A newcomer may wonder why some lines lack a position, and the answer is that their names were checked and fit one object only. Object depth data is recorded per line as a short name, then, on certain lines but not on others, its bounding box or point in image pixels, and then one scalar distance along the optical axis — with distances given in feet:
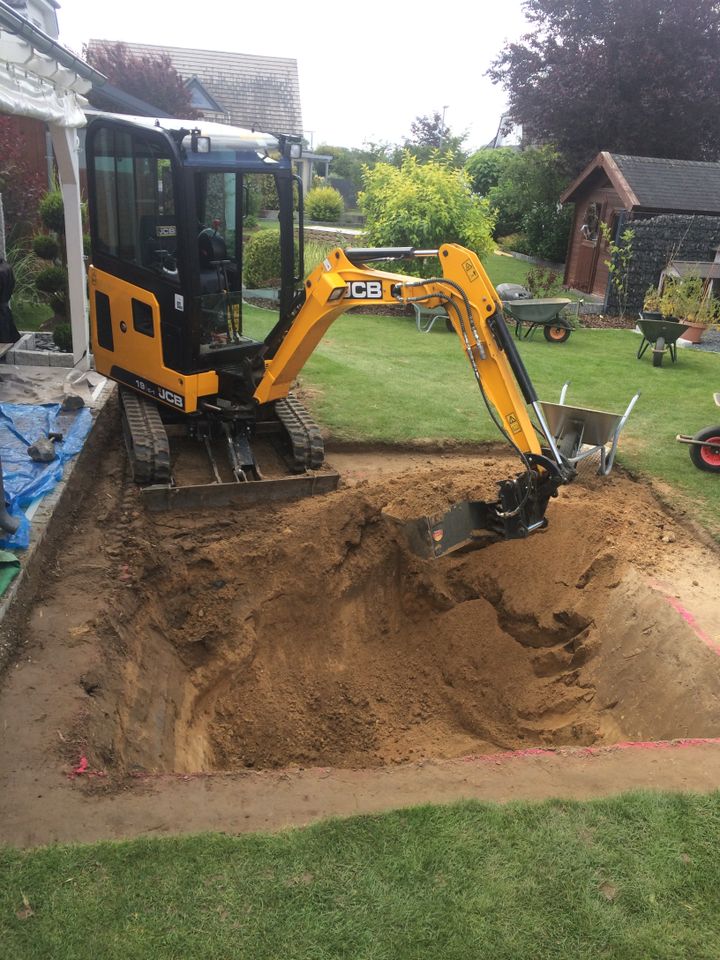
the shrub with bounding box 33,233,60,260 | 42.14
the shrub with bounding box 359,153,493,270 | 52.60
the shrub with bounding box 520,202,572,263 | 81.66
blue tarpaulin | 19.98
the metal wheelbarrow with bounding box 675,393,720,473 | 26.48
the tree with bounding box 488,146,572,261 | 82.07
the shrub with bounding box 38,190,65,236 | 40.63
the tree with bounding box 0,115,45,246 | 47.06
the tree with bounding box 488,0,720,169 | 77.05
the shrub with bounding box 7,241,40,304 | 42.79
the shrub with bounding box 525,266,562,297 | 55.42
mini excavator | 18.90
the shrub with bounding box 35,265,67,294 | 39.60
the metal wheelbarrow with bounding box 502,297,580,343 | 47.11
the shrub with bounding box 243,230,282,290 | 54.19
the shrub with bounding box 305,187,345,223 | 107.76
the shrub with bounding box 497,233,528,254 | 88.24
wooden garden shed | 56.95
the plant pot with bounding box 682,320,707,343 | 48.98
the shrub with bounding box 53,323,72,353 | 33.50
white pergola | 20.59
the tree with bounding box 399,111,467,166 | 116.06
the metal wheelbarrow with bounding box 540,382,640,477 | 25.21
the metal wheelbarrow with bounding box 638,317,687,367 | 42.05
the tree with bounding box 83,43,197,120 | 96.37
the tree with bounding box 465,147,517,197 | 104.32
